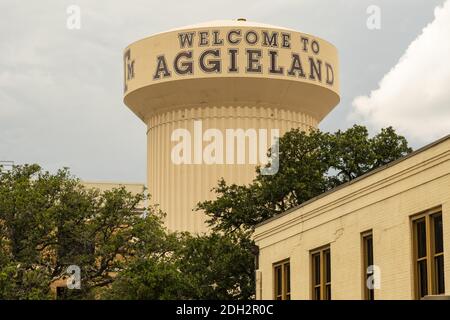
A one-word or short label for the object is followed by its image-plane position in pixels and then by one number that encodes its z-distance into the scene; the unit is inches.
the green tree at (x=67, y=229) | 2245.3
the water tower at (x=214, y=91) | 2487.7
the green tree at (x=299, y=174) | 2010.3
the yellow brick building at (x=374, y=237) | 1128.8
